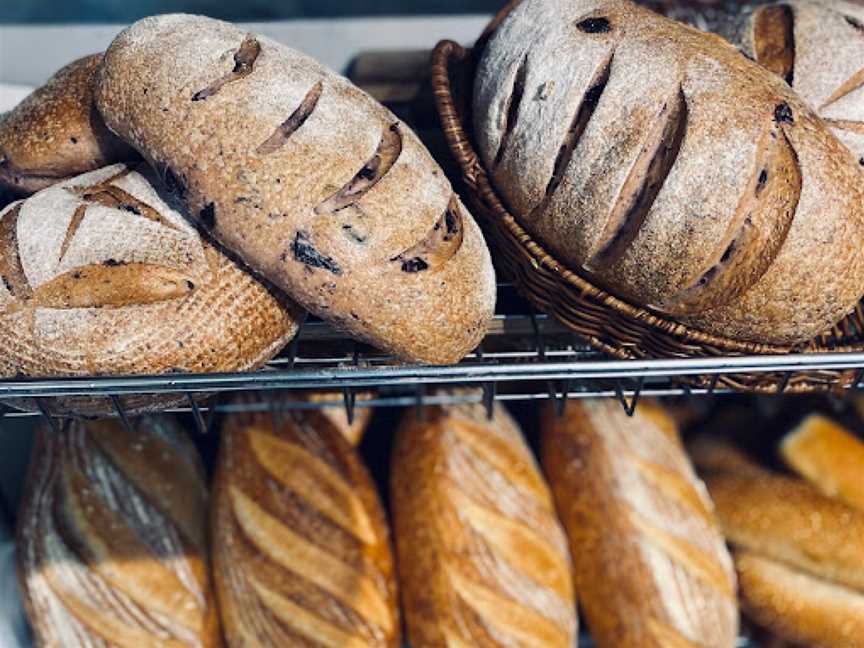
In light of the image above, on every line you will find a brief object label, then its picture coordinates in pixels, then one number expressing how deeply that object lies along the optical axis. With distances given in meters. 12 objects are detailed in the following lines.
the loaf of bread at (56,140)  0.69
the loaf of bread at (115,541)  0.83
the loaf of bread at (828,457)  0.90
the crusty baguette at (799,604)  0.88
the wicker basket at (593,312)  0.66
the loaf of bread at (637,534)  0.85
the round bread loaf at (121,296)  0.59
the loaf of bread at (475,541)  0.82
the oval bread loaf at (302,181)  0.58
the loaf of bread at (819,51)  0.71
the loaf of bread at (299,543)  0.82
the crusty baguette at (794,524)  0.88
